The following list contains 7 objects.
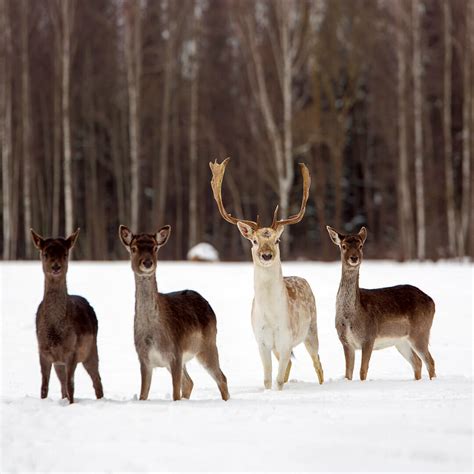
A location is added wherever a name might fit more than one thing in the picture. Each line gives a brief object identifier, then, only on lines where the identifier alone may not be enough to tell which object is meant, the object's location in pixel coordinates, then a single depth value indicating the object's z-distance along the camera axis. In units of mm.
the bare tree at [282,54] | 45094
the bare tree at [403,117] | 46344
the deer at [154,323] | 12281
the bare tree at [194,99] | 54281
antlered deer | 14547
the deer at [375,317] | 15281
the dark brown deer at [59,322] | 12000
